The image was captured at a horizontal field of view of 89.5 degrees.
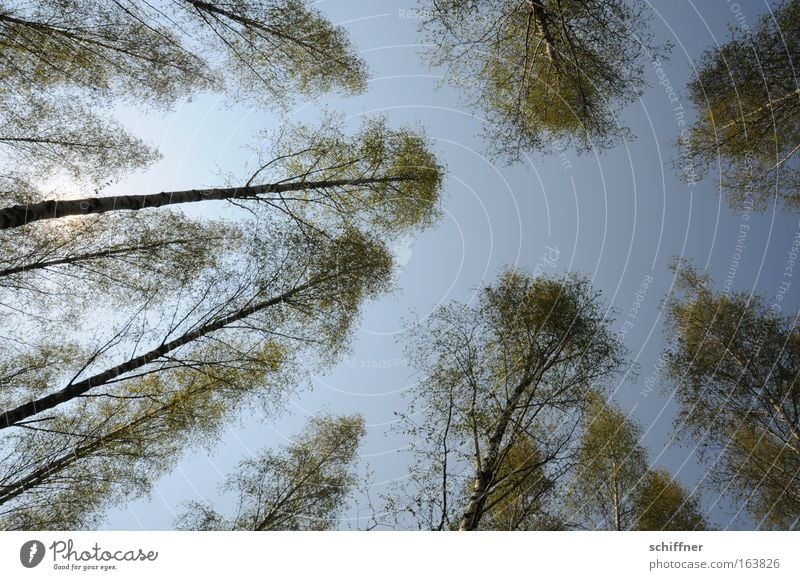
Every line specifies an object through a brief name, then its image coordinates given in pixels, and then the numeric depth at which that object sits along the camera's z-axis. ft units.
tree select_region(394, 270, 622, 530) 18.40
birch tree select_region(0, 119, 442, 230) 22.76
